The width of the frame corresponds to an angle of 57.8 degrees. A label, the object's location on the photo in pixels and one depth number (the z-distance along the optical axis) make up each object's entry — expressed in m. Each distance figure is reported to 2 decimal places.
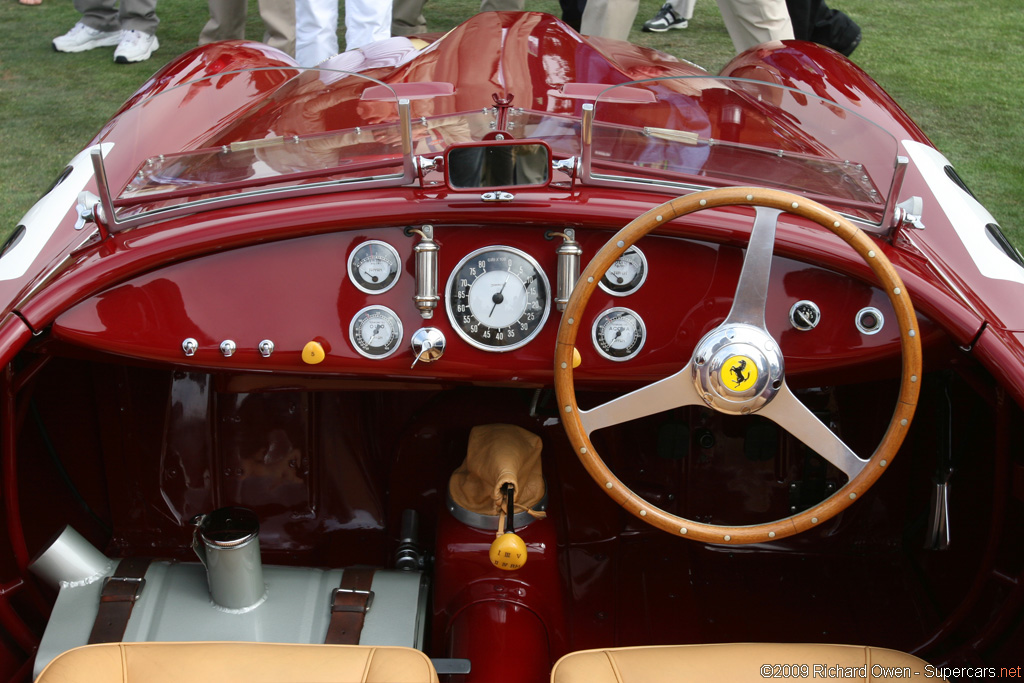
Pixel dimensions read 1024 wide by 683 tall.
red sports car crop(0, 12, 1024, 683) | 1.61
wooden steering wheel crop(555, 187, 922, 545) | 1.49
